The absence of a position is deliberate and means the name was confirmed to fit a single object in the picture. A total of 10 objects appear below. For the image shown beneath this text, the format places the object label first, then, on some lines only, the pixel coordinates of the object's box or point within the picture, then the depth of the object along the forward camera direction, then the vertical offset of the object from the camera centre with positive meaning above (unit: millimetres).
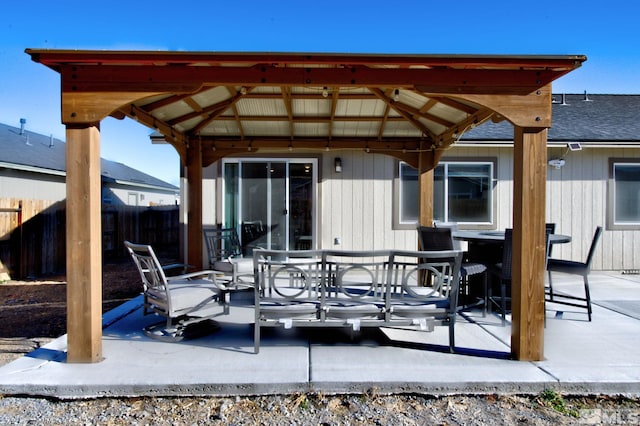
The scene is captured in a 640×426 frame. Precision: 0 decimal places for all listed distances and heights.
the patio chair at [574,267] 4297 -639
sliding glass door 7836 +320
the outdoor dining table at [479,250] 4668 -498
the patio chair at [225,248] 6816 -692
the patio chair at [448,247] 4145 -392
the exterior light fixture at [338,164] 7730 +894
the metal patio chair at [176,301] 3459 -822
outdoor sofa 3150 -777
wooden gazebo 2977 +909
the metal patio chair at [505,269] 4027 -622
